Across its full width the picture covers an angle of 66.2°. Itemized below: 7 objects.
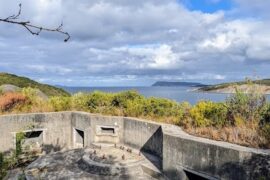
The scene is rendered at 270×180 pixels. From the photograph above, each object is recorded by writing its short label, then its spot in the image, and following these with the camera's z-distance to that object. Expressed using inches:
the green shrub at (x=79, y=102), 327.2
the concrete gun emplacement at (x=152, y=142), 155.1
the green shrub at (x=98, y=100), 322.0
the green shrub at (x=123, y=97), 317.1
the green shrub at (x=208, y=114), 215.4
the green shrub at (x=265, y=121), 173.8
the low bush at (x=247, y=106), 202.1
